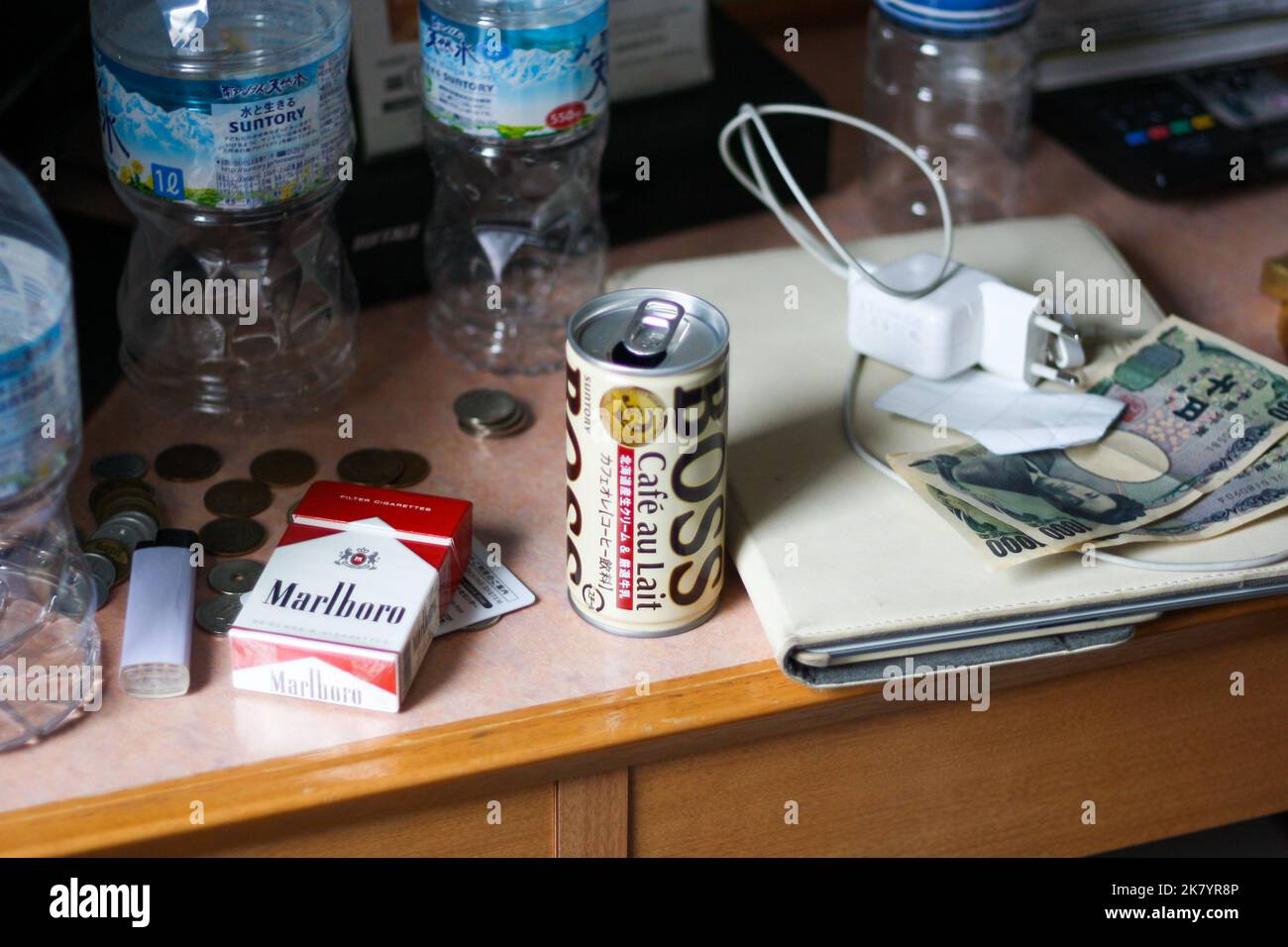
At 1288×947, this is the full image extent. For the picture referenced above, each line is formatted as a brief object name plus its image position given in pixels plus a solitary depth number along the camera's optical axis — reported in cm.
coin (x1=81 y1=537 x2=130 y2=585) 74
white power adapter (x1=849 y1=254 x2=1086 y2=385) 83
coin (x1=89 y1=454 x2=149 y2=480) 81
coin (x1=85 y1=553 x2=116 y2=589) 73
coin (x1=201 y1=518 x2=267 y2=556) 76
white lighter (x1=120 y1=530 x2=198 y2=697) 67
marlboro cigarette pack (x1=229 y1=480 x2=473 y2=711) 65
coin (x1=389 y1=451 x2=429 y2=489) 82
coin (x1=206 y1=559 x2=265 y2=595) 73
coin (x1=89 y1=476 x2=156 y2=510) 78
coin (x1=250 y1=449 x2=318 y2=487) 81
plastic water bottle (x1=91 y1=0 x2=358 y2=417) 73
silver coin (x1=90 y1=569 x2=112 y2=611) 72
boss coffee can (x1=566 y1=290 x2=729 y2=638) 64
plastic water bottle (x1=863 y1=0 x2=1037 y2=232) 113
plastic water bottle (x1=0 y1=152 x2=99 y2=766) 60
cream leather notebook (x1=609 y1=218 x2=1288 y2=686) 68
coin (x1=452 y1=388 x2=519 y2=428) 86
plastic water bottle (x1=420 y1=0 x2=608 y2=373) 80
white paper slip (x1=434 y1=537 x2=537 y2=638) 72
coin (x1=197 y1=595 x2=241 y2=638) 70
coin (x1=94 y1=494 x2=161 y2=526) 77
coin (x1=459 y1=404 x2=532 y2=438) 86
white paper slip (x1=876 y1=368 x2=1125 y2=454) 79
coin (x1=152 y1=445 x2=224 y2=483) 81
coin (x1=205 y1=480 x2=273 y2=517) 78
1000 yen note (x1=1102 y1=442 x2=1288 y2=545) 73
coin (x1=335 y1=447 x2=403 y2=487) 81
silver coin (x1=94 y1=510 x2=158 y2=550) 75
